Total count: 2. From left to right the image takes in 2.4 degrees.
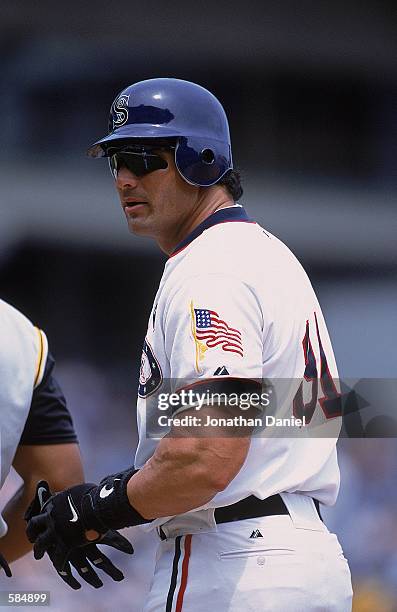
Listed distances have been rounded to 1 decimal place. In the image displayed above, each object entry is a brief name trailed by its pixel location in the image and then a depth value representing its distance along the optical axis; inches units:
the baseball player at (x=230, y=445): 651.3
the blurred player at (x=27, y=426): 673.0
